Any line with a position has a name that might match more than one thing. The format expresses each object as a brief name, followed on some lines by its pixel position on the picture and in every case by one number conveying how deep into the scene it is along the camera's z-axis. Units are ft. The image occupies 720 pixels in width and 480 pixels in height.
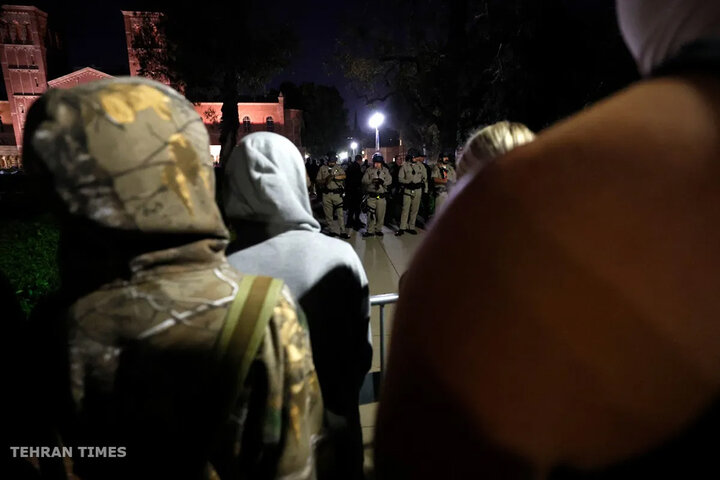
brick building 154.81
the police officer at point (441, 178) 40.57
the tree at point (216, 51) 52.54
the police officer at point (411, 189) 37.24
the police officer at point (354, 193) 39.27
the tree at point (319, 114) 201.57
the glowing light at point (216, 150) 171.71
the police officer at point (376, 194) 36.52
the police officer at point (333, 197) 35.73
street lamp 64.95
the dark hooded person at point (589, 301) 1.36
